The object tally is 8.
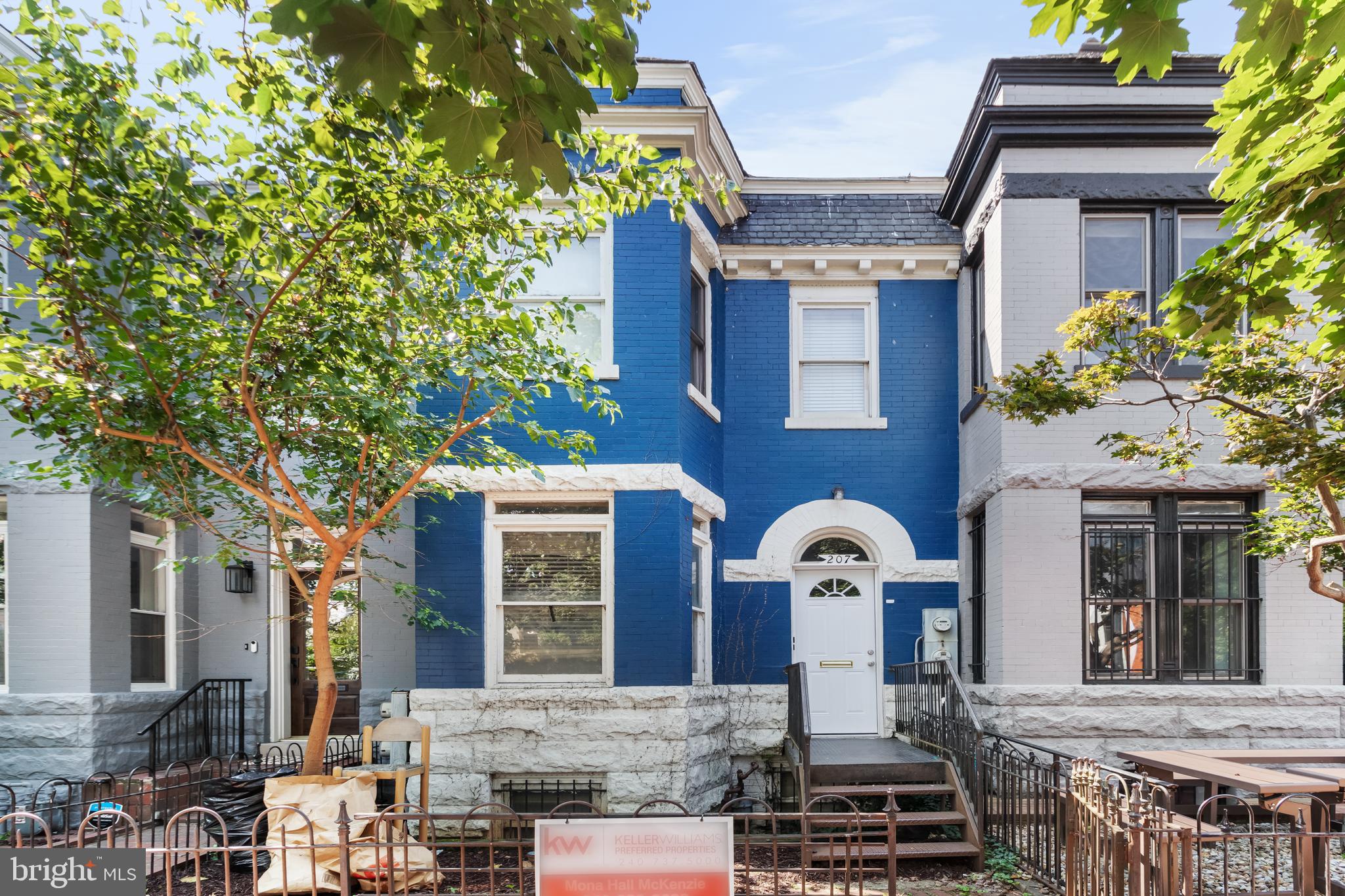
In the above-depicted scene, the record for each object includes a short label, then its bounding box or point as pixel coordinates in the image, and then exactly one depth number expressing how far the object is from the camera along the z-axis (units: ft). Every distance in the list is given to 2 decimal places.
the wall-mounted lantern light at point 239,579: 41.01
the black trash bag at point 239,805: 27.27
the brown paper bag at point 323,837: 23.90
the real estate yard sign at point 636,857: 15.94
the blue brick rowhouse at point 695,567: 33.96
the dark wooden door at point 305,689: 44.10
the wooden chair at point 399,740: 27.37
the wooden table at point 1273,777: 22.35
